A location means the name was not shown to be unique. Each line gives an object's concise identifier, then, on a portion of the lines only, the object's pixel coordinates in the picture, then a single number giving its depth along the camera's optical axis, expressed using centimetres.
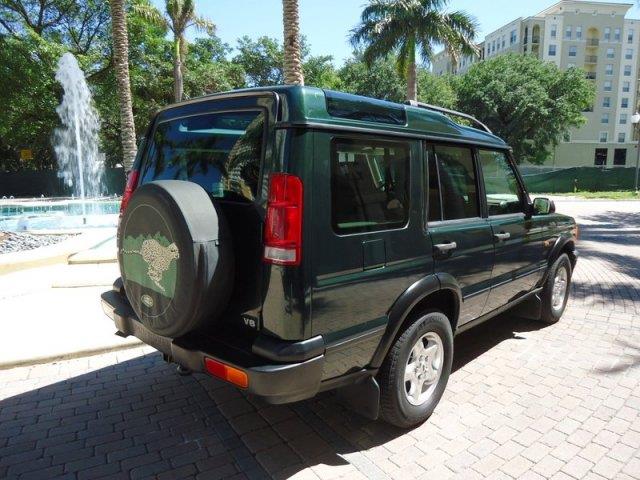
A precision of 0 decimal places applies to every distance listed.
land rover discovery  245
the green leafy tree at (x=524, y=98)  4175
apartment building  7188
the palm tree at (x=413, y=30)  2139
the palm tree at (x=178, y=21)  2482
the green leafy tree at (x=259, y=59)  4425
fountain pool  1490
